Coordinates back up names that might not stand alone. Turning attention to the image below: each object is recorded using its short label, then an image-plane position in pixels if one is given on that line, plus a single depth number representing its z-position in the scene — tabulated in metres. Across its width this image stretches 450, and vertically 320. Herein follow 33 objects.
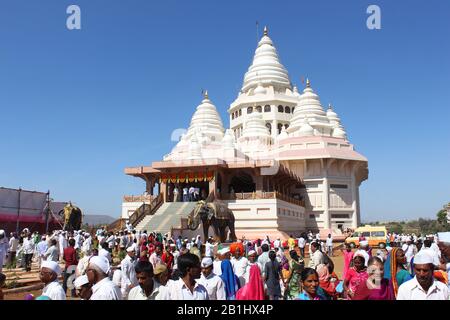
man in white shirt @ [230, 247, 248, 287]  7.79
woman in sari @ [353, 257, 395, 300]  4.32
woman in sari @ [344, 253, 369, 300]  5.91
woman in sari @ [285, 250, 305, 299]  6.87
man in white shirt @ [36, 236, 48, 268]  14.76
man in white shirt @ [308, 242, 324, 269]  8.41
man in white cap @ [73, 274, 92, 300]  4.14
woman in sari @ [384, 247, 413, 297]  5.65
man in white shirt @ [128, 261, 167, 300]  4.15
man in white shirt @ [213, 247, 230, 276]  6.88
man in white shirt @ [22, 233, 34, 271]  15.76
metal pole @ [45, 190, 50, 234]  29.73
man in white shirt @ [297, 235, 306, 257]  21.28
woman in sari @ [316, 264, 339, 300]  6.51
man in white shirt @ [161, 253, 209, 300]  4.20
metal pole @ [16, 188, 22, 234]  26.71
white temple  31.14
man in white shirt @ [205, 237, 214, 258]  12.19
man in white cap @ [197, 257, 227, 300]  5.25
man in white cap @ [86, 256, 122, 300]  3.91
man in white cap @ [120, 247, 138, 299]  6.84
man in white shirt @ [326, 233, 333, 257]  24.19
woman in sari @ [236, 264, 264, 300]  5.69
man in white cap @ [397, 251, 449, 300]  3.98
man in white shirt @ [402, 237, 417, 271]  12.63
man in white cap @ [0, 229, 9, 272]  11.72
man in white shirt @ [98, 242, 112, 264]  8.57
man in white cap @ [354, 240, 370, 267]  8.42
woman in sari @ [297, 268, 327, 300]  4.36
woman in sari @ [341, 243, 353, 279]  8.35
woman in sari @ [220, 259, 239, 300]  6.64
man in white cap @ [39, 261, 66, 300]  4.07
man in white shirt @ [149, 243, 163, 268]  9.21
